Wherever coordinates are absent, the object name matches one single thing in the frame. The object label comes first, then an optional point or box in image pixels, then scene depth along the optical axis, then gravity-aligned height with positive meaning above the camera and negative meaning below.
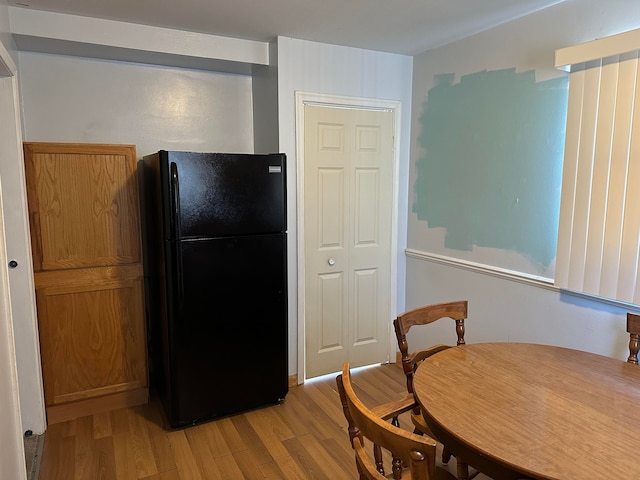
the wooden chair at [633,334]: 1.79 -0.61
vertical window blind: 1.94 +0.06
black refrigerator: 2.44 -0.57
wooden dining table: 1.13 -0.69
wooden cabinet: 2.53 -0.55
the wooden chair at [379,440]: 1.00 -0.62
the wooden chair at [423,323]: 1.88 -0.67
